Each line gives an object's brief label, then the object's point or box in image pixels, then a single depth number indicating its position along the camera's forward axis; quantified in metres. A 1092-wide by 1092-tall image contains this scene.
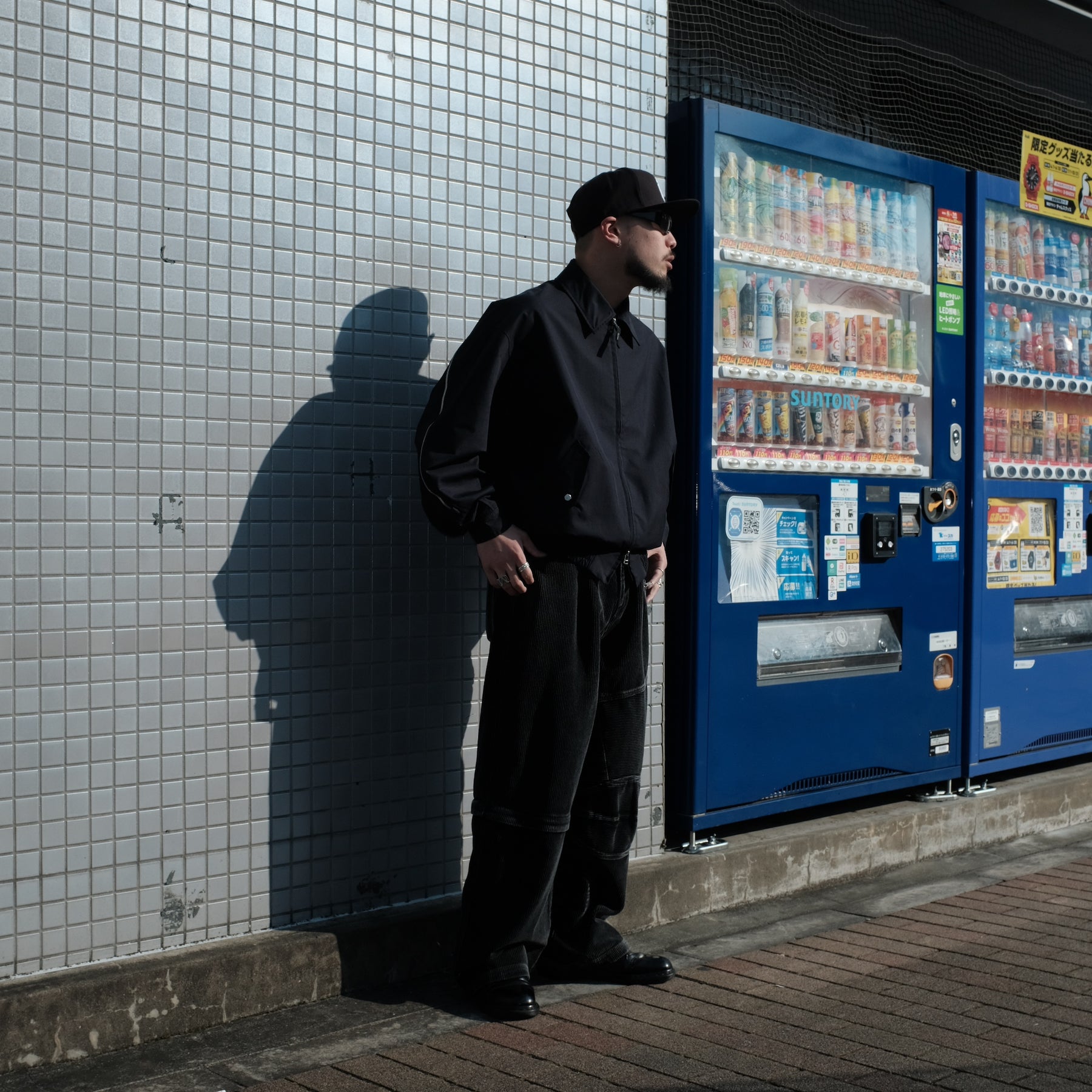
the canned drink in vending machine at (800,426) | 4.87
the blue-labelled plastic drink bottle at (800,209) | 4.86
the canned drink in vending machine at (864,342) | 5.10
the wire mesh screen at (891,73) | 5.19
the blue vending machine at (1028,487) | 5.46
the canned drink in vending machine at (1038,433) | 5.87
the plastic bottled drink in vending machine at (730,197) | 4.62
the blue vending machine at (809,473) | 4.46
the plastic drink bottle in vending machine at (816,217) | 4.92
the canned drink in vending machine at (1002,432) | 5.67
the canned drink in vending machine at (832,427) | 4.98
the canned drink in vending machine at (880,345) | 5.16
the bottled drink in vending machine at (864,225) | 5.08
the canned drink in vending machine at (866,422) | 5.08
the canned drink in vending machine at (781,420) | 4.80
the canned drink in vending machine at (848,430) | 5.03
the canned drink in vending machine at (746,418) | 4.66
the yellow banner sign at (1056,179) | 5.71
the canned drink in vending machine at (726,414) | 4.57
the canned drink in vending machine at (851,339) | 5.06
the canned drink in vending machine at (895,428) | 5.19
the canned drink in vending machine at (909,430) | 5.23
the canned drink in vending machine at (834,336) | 5.01
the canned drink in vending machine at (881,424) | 5.14
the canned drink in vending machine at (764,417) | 4.73
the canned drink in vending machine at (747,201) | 4.69
